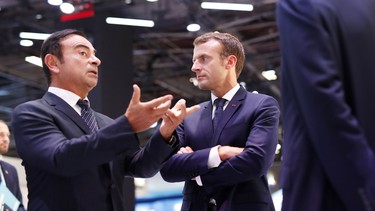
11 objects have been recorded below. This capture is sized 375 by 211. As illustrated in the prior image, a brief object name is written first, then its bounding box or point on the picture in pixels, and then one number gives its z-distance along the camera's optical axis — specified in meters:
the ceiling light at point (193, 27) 11.29
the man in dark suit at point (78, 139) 2.54
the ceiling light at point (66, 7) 10.21
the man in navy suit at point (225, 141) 3.16
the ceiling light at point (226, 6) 10.44
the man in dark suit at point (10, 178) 5.96
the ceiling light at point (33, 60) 13.66
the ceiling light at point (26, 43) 12.72
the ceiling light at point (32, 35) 12.09
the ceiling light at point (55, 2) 10.20
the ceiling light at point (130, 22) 10.88
